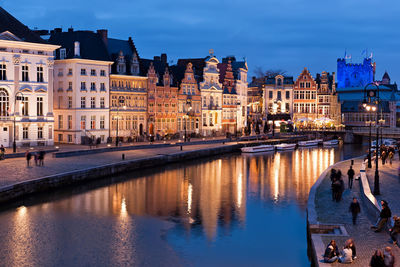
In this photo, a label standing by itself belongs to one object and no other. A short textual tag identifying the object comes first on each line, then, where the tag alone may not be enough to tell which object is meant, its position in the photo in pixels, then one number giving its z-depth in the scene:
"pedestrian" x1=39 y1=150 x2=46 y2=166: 36.81
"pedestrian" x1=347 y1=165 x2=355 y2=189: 31.00
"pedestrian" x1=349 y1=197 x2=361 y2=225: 21.77
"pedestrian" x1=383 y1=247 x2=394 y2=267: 15.30
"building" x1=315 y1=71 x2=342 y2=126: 95.25
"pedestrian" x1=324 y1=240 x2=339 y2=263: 16.52
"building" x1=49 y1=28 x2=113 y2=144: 55.16
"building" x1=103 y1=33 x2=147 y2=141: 59.62
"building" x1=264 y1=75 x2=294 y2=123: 95.62
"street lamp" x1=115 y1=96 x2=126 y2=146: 59.42
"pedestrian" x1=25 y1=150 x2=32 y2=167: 36.88
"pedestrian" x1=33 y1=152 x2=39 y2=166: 37.00
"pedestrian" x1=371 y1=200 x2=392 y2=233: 19.61
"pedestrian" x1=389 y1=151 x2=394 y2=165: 43.24
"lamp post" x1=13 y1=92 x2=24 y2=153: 42.43
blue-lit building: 159.12
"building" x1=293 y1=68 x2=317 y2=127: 95.62
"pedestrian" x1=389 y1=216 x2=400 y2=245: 18.17
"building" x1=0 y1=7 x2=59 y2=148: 47.47
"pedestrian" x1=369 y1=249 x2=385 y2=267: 15.32
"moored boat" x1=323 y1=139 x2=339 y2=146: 80.36
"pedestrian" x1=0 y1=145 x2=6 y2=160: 39.00
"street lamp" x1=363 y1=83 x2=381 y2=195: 26.23
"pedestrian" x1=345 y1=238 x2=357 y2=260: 16.58
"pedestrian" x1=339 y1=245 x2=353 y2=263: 16.38
